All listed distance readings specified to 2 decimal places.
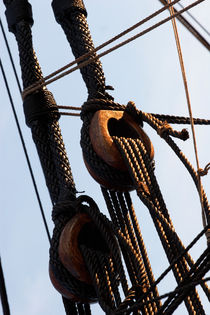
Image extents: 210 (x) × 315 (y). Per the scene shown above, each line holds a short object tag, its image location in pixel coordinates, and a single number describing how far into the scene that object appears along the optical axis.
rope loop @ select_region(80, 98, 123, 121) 8.31
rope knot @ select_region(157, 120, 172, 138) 8.27
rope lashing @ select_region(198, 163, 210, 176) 7.96
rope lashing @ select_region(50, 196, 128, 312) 7.84
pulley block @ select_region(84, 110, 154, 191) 8.03
